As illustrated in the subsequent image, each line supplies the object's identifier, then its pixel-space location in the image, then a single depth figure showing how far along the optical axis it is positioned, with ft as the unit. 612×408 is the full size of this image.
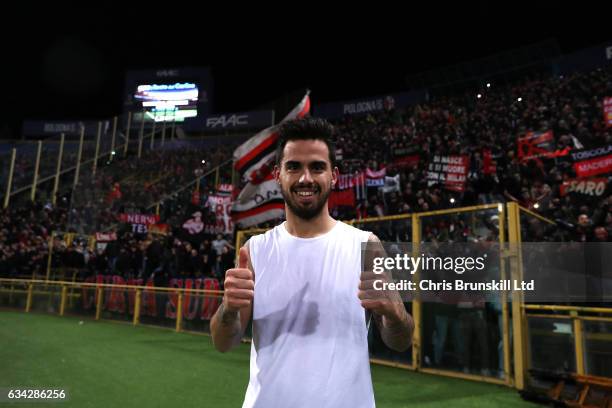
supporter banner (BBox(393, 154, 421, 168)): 50.98
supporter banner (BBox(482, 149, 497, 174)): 40.78
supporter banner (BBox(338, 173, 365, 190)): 43.25
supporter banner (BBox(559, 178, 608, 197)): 30.25
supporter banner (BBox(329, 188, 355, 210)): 39.81
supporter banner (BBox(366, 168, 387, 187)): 46.78
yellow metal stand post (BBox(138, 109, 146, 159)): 117.19
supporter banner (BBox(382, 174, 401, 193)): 46.44
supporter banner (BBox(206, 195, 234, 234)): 45.19
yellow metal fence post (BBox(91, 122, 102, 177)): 98.96
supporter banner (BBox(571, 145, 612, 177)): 30.14
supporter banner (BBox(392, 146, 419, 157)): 51.47
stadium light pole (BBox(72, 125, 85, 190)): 93.90
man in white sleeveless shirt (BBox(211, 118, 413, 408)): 6.29
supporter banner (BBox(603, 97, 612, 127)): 40.21
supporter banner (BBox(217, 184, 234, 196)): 49.58
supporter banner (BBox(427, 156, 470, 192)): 39.52
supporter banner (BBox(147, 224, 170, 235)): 63.10
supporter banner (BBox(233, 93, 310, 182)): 29.96
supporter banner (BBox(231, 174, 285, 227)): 29.66
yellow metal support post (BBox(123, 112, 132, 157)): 114.94
